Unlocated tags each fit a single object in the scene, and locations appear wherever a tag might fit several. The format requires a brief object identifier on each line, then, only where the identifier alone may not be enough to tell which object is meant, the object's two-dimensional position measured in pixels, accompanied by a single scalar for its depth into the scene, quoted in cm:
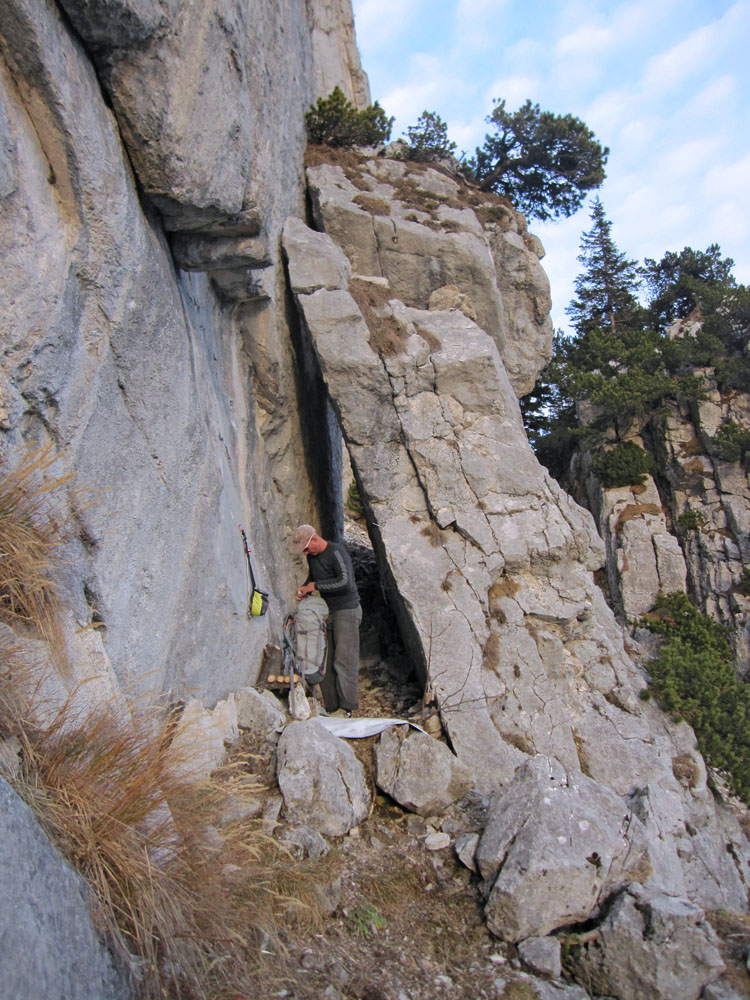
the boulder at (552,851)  506
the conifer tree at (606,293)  2961
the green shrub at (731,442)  2358
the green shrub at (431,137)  2188
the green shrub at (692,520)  2369
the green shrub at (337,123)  1684
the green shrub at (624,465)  2420
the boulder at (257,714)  775
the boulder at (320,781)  625
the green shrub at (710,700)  1214
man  1001
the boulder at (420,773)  675
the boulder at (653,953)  448
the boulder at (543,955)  474
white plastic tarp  788
